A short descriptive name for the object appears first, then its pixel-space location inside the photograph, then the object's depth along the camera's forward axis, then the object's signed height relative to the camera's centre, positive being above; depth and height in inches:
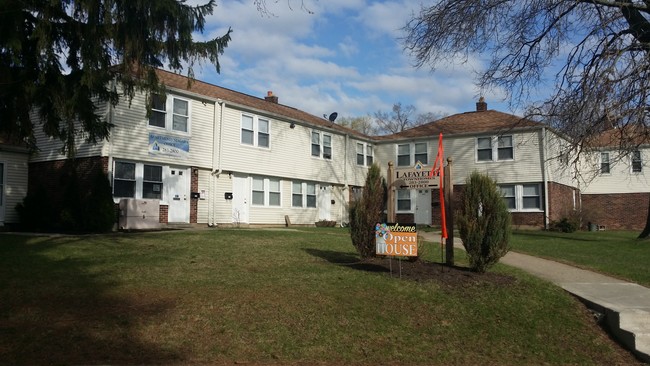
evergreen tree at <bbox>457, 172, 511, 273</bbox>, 366.0 -6.0
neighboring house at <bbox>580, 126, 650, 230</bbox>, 1246.9 +41.8
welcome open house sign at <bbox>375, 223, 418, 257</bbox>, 370.6 -17.8
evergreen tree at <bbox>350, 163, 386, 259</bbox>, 409.1 +0.5
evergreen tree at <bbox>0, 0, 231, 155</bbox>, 372.2 +125.9
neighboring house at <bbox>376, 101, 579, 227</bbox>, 1005.8 +109.8
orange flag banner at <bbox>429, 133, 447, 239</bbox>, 398.9 +30.2
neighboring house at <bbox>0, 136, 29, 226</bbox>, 725.3 +52.6
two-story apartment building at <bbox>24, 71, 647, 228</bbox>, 715.4 +90.0
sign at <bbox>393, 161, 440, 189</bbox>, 420.8 +28.9
